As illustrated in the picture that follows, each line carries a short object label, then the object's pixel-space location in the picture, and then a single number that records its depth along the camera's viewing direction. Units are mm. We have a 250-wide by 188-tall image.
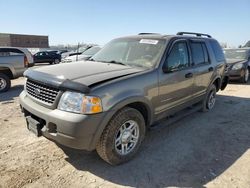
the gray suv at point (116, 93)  2291
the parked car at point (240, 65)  8186
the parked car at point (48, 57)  18339
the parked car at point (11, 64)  6744
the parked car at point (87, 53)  9183
